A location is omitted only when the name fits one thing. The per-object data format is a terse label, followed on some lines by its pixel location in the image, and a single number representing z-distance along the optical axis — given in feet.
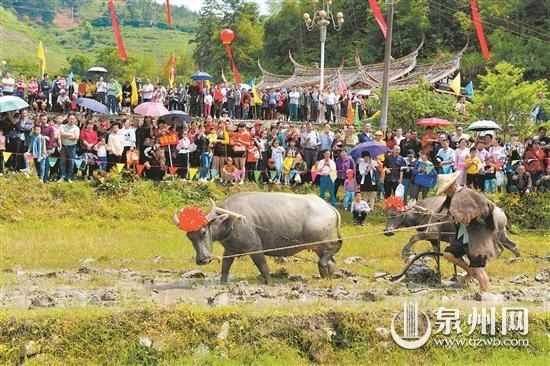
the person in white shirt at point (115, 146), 67.41
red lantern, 127.54
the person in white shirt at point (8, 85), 84.69
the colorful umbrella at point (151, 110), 73.00
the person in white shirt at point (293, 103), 103.04
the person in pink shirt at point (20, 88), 88.32
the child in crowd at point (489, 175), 69.77
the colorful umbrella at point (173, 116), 73.36
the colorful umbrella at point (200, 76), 95.78
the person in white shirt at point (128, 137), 68.44
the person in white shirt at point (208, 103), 96.68
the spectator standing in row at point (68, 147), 66.08
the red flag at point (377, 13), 92.76
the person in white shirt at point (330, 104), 102.01
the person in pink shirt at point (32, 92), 88.07
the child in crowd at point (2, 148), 64.90
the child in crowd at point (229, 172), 70.90
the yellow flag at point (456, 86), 114.73
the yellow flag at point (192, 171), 70.23
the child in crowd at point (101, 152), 67.41
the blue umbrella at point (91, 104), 74.18
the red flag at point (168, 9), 91.08
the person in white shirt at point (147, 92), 91.97
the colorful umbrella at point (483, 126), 78.33
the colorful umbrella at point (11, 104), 64.69
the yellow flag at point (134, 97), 91.10
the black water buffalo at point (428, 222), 50.11
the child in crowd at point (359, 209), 68.18
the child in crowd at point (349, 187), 69.31
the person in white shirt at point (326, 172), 70.08
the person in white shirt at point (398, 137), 72.03
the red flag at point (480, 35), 111.65
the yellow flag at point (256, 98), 100.89
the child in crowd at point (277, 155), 72.31
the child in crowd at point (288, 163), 72.54
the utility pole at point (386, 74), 84.84
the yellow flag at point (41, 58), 101.08
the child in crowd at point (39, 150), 65.21
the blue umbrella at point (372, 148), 69.26
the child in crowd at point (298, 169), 72.74
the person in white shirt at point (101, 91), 90.43
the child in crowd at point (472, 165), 68.85
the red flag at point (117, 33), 105.19
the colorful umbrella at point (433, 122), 80.59
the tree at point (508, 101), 92.27
